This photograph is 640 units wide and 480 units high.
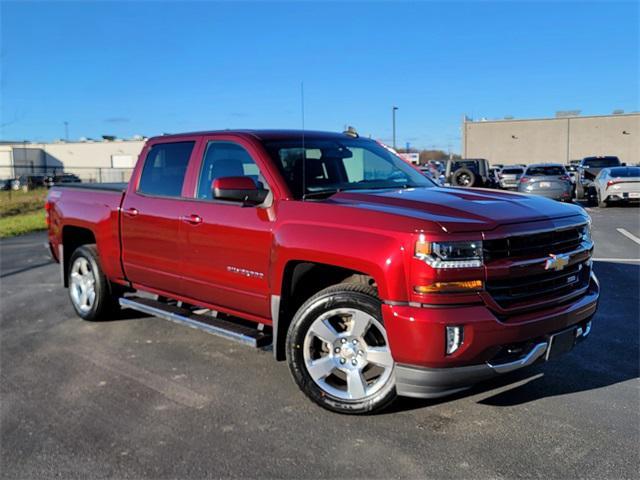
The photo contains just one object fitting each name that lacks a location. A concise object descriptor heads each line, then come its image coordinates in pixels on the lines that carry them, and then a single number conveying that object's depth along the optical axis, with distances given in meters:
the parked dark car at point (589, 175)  23.16
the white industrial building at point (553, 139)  61.94
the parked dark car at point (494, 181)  25.82
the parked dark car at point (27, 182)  38.89
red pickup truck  3.34
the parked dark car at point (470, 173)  18.14
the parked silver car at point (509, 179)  29.64
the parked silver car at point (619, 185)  19.09
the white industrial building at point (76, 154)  63.73
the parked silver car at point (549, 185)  20.34
